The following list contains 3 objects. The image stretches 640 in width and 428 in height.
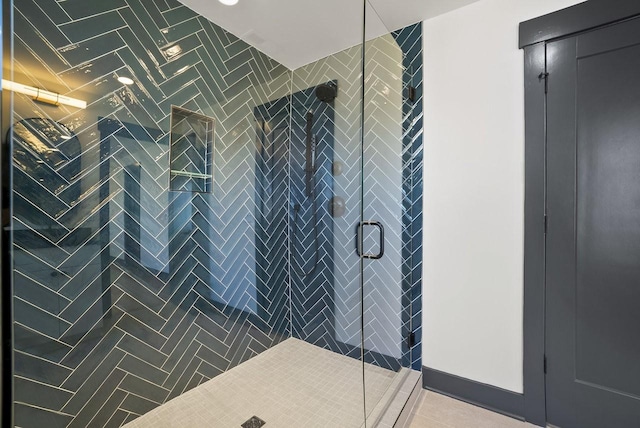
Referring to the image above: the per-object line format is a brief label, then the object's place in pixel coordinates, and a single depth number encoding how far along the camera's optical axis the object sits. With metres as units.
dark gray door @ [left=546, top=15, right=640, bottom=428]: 1.37
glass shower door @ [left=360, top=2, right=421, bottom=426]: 1.81
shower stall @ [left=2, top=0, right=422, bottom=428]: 1.28
